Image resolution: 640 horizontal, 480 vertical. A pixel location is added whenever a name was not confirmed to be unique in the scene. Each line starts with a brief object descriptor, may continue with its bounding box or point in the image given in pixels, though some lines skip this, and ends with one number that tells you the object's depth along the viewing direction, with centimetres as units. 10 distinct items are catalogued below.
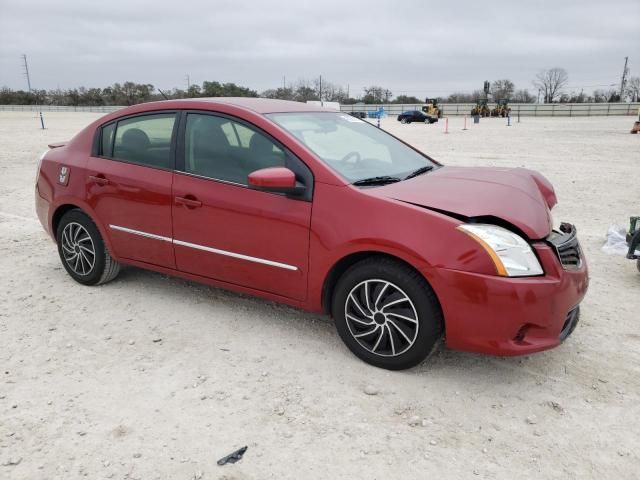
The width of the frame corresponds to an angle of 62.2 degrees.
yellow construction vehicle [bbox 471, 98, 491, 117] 5200
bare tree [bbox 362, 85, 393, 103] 9251
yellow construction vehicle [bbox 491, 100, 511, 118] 5228
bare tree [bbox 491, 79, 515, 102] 8802
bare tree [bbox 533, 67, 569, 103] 9350
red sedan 293
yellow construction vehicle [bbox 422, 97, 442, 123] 5021
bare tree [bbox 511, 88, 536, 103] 8779
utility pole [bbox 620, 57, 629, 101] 8556
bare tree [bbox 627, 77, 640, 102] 7681
